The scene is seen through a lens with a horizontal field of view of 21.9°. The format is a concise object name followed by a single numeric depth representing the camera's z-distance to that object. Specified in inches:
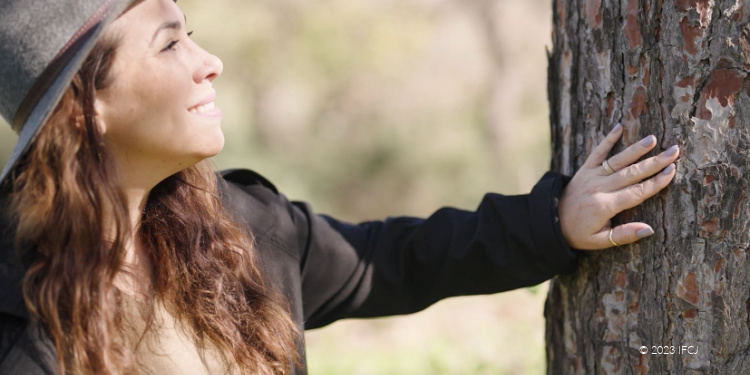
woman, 82.3
